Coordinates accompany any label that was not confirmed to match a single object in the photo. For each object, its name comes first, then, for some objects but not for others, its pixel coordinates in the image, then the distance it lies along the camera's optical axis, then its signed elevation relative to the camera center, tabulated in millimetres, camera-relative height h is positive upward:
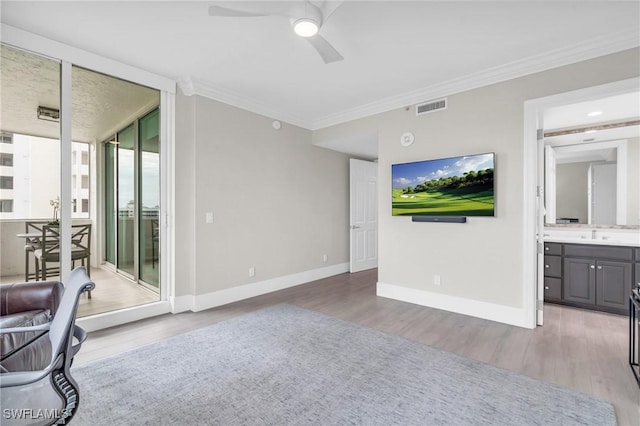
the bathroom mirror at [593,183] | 4035 +414
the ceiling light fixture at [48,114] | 2992 +999
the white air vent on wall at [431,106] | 3750 +1357
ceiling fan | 2109 +1431
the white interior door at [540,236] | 3230 -273
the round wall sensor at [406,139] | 4031 +995
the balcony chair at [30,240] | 3027 -299
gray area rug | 1813 -1241
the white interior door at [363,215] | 6000 -77
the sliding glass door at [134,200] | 3992 +178
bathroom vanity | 3494 -715
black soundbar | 3564 -91
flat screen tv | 3398 +305
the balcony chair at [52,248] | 3092 -406
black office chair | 1139 -727
